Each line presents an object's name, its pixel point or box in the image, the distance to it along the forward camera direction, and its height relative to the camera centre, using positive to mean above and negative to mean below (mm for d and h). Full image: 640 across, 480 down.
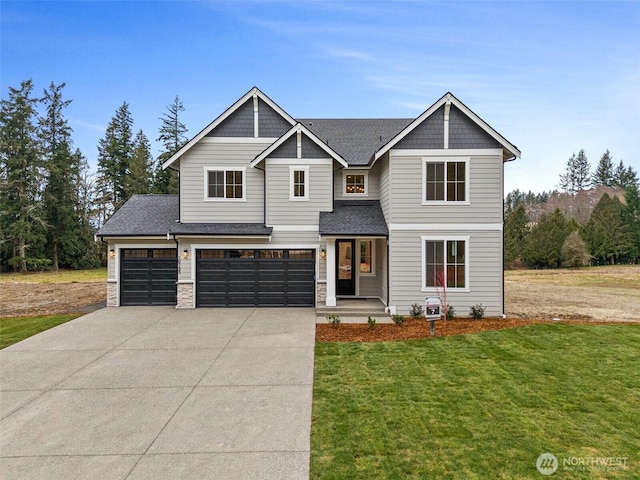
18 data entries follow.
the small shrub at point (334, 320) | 10492 -2354
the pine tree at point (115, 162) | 39094 +9265
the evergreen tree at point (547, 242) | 37250 +109
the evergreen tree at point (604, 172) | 68875 +14027
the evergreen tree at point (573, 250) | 36531 -725
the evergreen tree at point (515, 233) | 38406 +1129
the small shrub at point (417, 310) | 11961 -2294
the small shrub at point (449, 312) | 11672 -2323
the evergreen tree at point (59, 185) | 34312 +5754
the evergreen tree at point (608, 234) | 40844 +1058
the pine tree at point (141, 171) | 37478 +7717
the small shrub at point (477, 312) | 11773 -2315
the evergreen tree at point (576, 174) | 72062 +14309
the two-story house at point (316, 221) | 12109 +808
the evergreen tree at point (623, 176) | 65250 +12779
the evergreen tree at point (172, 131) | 41112 +13334
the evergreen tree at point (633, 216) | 42281 +3363
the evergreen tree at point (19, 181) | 31469 +5571
